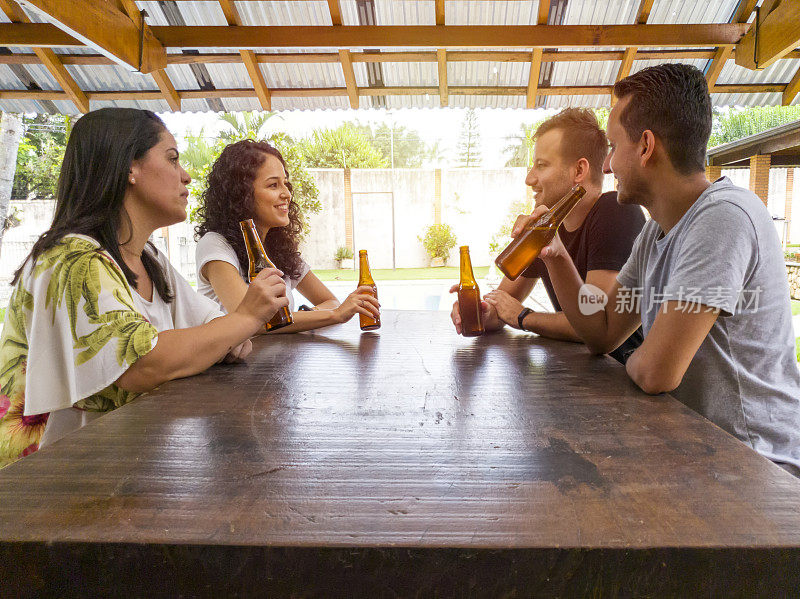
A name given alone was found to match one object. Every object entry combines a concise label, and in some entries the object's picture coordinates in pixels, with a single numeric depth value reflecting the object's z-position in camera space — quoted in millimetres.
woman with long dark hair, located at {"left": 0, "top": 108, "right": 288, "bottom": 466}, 1183
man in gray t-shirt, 1181
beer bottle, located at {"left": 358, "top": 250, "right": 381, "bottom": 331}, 2084
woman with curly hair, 2102
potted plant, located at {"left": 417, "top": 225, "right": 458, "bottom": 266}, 16016
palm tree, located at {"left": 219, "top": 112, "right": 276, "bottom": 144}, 17156
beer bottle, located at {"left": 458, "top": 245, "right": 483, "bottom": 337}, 1891
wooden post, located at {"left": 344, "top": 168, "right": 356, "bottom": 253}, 16266
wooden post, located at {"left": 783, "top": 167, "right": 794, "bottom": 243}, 16188
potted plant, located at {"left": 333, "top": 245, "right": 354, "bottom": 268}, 16266
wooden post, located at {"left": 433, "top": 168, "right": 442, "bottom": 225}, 16219
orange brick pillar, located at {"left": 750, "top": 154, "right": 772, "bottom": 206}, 8117
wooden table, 559
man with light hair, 1929
